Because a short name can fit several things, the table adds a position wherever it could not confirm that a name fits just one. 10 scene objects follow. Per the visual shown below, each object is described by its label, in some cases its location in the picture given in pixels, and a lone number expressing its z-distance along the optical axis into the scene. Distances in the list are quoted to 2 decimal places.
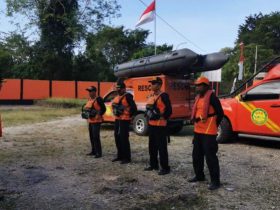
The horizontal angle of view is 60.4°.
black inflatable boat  6.99
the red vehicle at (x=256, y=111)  5.89
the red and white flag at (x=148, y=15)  12.23
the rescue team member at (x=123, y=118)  4.95
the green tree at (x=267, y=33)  38.22
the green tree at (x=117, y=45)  30.78
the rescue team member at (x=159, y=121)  4.36
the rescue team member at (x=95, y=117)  5.25
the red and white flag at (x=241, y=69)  10.61
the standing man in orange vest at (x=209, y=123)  3.79
